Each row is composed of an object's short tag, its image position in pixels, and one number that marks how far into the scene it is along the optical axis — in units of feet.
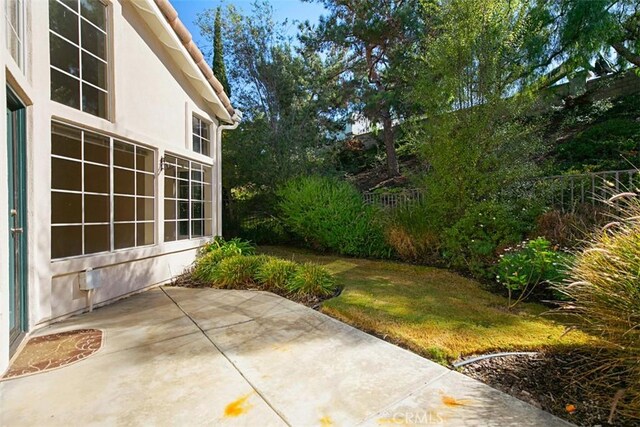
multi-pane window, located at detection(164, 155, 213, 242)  22.48
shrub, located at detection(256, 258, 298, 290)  18.60
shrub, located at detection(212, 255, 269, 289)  19.81
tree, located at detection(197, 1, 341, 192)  36.40
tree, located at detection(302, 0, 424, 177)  39.86
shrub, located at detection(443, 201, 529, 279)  19.75
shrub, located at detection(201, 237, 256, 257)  23.75
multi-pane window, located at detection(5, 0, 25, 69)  11.07
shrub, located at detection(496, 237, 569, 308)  14.42
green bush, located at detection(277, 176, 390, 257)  28.14
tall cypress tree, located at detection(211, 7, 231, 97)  40.68
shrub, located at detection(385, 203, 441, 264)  23.88
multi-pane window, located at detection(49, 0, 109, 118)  14.92
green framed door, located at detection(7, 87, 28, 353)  11.59
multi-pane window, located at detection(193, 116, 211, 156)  26.12
